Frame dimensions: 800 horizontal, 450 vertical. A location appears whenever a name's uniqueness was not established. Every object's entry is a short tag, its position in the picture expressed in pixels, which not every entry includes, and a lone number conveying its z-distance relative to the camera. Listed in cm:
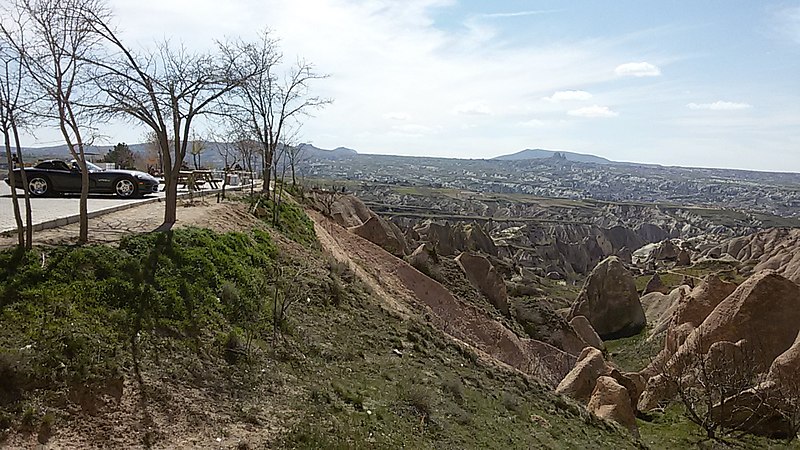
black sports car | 2109
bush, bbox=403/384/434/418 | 1198
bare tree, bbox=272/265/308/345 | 1359
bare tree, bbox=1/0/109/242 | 1195
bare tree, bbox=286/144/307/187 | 3694
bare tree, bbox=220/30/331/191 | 2863
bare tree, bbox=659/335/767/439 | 2164
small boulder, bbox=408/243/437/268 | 3117
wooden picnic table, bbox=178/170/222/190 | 2703
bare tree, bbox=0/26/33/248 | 1041
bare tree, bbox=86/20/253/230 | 1448
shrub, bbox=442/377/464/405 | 1413
